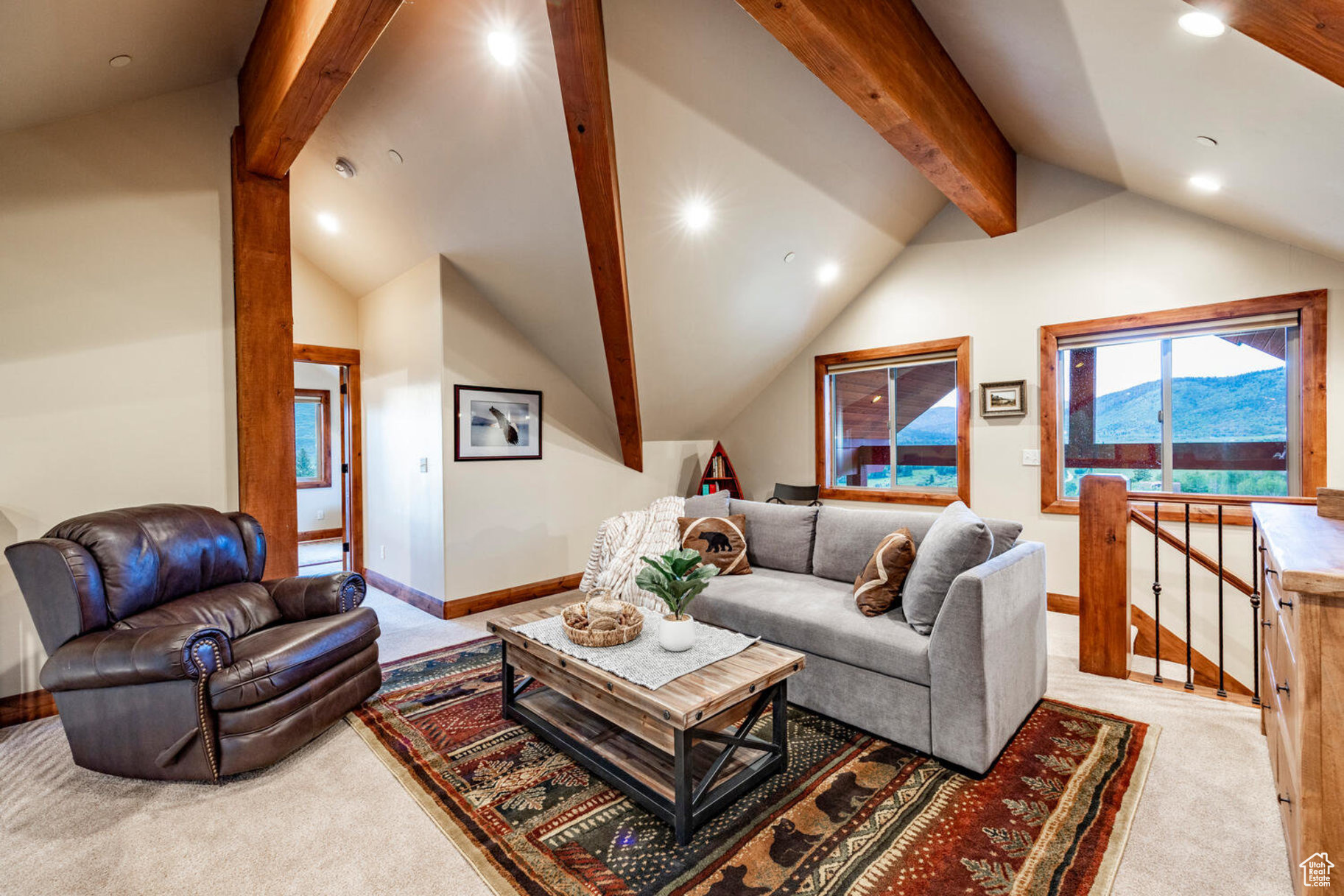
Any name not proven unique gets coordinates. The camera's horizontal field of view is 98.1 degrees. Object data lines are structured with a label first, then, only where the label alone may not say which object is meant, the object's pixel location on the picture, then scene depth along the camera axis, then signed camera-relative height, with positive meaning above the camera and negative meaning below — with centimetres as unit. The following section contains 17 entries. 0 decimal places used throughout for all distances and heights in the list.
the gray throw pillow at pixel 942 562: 228 -50
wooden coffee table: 178 -100
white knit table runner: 198 -78
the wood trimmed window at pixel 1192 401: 338 +20
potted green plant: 209 -51
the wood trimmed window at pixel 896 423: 471 +12
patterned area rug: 165 -124
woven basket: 221 -74
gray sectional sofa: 210 -84
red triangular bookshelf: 582 -35
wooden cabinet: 125 -58
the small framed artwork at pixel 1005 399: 429 +28
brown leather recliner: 209 -79
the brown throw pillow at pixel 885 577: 257 -62
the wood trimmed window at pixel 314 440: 754 +10
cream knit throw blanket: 366 -66
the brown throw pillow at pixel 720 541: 337 -59
